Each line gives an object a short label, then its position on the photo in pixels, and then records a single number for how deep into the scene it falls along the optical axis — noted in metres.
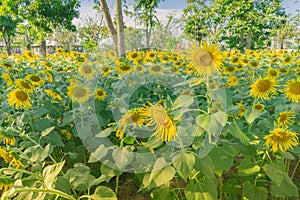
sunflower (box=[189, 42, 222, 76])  1.10
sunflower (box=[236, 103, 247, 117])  1.57
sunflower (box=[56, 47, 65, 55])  4.64
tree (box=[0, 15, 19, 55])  14.98
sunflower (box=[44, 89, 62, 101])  1.70
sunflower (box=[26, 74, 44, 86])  1.80
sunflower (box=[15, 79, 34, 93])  1.56
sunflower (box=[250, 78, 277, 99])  1.41
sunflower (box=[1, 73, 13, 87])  1.79
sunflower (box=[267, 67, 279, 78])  2.19
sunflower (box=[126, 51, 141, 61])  3.06
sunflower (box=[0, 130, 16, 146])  1.12
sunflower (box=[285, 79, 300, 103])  1.49
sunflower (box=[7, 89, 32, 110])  1.50
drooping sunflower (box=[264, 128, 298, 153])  1.08
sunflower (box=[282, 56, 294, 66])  3.05
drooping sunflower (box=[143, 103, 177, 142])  0.92
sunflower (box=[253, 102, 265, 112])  1.54
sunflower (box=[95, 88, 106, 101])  1.78
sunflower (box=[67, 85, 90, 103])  1.66
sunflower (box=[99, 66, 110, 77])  2.47
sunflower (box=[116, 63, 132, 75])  2.41
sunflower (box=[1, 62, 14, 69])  2.61
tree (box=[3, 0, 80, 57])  9.86
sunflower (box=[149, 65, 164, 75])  2.59
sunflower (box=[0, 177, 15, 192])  0.83
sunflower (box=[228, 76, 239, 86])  2.23
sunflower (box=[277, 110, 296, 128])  1.25
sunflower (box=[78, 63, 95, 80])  2.23
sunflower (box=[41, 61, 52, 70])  2.65
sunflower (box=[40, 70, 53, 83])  2.11
